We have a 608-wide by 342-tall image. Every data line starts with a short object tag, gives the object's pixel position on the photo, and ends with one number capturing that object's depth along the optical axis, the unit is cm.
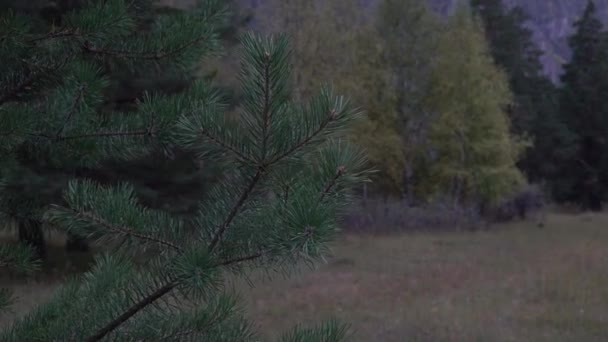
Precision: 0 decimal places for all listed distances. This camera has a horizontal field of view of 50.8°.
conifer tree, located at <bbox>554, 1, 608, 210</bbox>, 3241
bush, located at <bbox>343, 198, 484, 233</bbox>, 2264
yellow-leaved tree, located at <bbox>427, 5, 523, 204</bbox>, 2372
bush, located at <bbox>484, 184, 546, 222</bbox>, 2725
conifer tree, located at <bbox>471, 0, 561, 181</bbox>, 3366
